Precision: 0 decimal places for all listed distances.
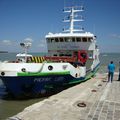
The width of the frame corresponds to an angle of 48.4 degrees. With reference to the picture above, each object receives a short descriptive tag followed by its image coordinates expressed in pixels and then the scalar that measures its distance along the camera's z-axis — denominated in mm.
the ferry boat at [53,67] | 7098
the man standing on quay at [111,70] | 9288
